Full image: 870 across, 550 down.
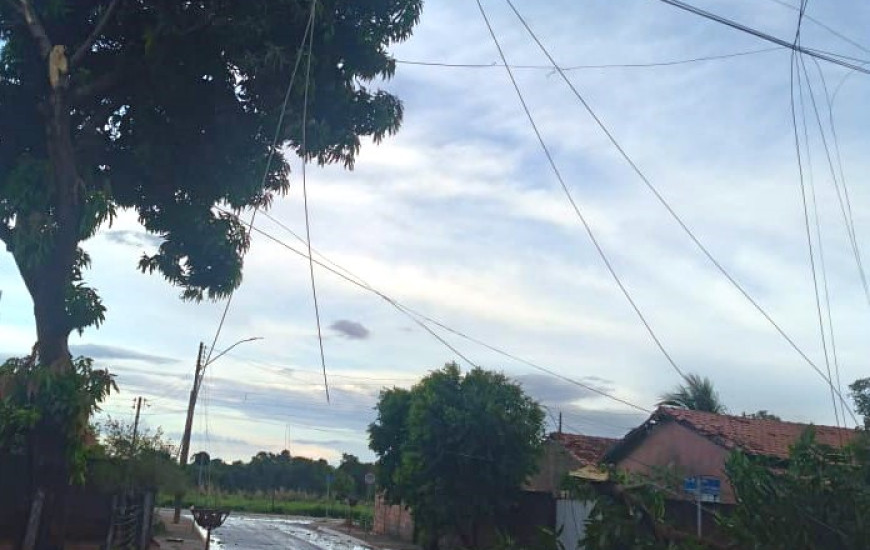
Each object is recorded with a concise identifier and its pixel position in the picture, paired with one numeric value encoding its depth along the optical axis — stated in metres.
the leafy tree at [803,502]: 5.89
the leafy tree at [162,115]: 12.26
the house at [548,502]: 28.52
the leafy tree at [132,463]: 22.28
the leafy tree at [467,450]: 27.86
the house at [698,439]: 25.41
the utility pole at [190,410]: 36.92
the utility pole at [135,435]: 25.63
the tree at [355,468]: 86.06
